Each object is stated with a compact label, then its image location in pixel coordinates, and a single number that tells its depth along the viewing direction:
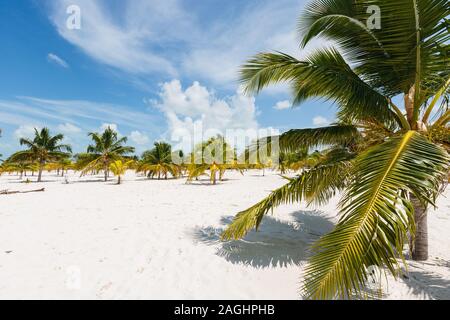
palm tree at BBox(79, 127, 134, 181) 20.62
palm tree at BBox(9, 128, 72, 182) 23.34
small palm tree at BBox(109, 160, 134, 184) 17.72
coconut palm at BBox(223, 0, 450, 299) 1.96
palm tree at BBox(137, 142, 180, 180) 22.58
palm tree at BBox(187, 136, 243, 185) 18.22
